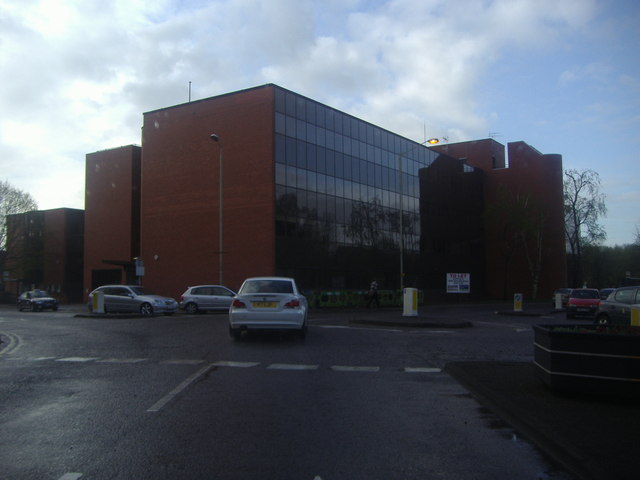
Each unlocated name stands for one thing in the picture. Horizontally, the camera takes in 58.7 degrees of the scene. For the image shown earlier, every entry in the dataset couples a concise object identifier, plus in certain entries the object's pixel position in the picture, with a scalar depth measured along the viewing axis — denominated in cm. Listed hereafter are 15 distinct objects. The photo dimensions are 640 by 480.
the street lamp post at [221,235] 3369
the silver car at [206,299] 2892
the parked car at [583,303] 2644
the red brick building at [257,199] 3694
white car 1373
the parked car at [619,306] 1628
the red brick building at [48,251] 5688
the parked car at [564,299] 3687
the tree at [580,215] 6359
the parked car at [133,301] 2683
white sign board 3344
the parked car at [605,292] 3538
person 3491
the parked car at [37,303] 3822
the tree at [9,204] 5603
